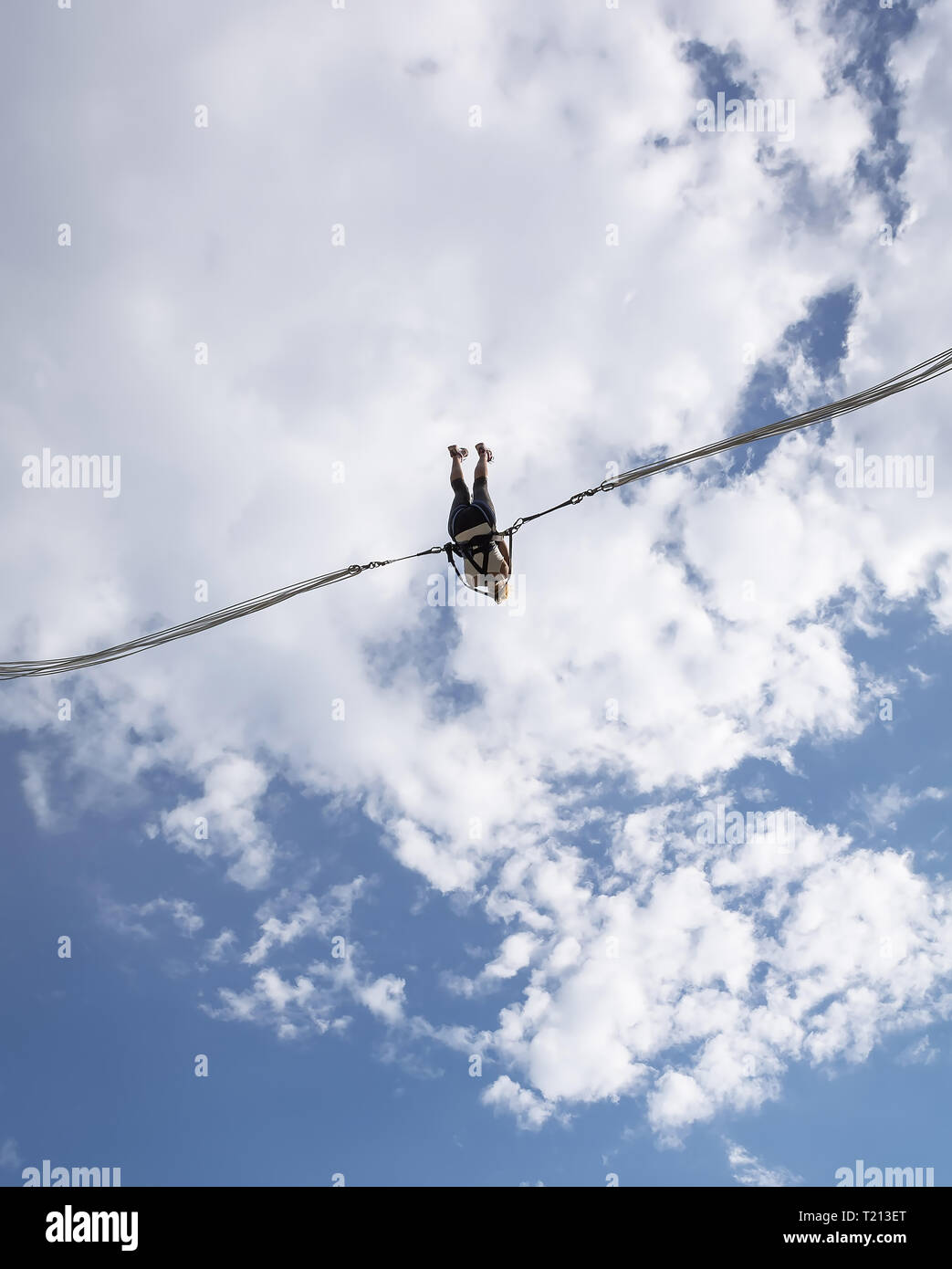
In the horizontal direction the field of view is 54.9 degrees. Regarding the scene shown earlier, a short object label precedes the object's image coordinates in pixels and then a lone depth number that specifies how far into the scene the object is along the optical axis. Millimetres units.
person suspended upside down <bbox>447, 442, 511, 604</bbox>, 12836
